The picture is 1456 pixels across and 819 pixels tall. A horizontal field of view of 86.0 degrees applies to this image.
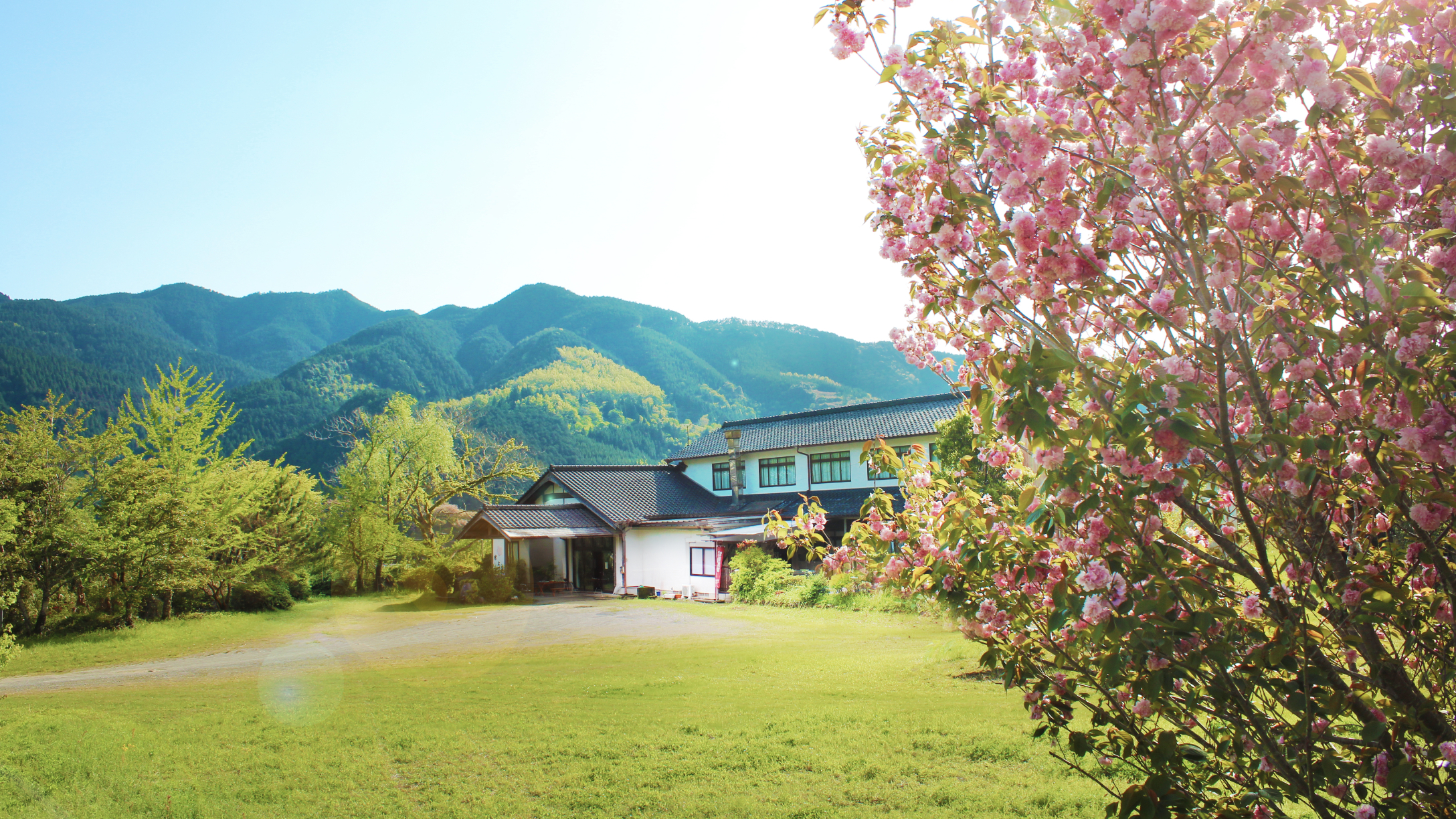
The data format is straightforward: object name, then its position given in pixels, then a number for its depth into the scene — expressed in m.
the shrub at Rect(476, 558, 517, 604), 22.81
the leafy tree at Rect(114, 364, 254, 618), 17.05
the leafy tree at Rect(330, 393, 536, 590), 27.77
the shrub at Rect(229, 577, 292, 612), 20.22
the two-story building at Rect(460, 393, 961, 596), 23.94
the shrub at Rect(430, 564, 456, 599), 22.89
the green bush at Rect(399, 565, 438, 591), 23.03
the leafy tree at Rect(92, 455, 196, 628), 16.11
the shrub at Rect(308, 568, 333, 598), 26.80
